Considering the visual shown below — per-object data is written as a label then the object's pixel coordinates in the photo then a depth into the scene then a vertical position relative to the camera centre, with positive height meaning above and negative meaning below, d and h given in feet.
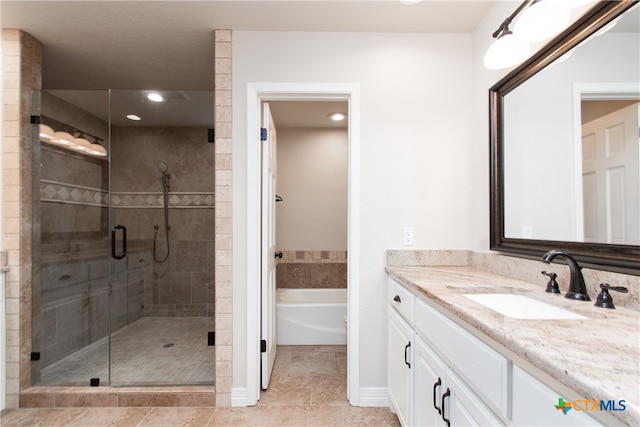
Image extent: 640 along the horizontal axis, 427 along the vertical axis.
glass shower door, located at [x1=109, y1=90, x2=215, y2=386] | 7.80 -0.48
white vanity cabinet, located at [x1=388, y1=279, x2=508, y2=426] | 2.68 -1.87
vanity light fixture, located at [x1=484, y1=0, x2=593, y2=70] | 3.82 +2.69
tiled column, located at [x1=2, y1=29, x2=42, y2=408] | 6.14 +0.18
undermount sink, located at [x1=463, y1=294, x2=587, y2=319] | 3.54 -1.18
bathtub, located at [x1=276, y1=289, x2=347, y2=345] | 9.23 -3.43
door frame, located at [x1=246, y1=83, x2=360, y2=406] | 6.18 +0.04
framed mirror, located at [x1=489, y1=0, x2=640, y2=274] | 3.21 +1.01
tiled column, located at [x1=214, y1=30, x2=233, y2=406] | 6.15 +0.21
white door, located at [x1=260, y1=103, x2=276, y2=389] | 6.50 -0.66
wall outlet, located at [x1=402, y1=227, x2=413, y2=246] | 6.32 -0.42
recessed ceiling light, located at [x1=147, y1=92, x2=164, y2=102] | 7.80 +3.33
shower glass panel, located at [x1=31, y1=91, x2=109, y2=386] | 6.64 -0.58
